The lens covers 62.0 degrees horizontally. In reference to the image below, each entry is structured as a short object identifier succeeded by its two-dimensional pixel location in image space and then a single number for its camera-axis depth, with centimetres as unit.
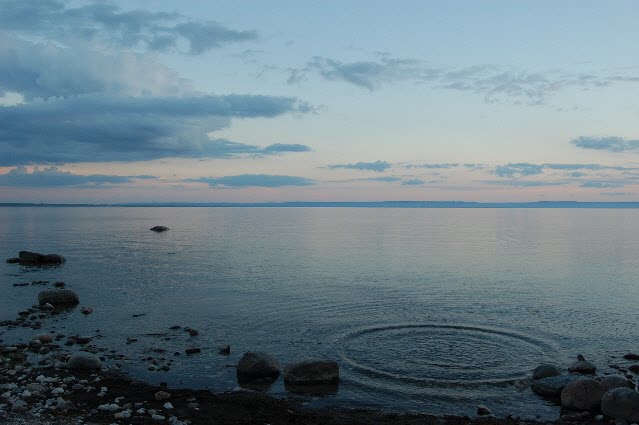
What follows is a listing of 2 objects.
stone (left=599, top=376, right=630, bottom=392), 1894
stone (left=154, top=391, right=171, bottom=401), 1831
